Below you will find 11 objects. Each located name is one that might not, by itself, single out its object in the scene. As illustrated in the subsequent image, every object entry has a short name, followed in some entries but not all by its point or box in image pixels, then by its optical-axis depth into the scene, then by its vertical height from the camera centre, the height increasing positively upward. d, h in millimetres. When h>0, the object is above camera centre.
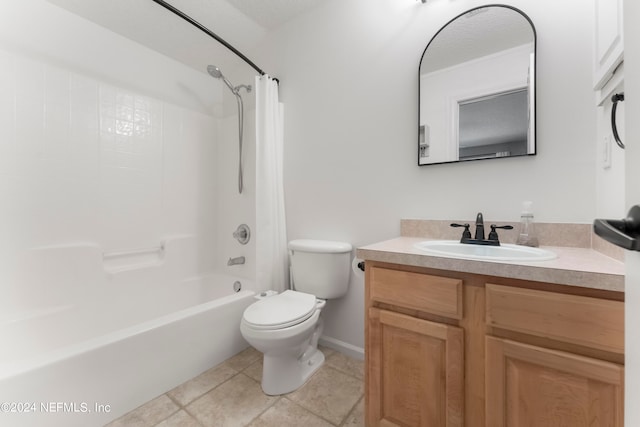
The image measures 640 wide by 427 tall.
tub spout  2158 -426
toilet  1227 -530
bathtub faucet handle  2203 -203
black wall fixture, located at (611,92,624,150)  799 +277
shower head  1798 +995
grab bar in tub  1798 -304
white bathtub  978 -707
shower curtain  1755 +107
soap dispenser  1099 -90
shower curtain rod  1362 +1103
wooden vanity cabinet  655 -432
